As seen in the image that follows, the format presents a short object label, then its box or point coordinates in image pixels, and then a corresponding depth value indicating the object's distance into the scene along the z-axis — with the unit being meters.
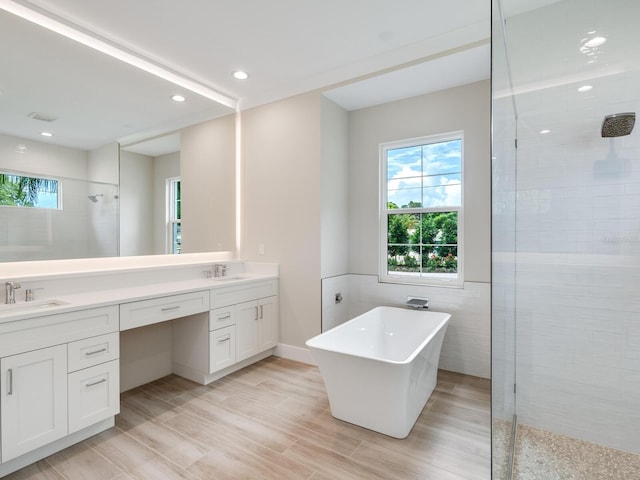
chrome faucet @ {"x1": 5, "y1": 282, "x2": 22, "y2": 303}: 1.96
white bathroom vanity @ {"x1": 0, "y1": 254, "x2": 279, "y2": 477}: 1.71
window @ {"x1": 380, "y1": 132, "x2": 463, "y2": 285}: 3.15
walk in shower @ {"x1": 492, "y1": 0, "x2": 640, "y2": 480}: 1.86
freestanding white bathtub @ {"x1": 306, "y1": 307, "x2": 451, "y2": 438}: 1.97
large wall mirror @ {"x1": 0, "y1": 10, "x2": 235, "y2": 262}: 2.14
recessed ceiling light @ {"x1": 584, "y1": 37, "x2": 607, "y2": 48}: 1.97
